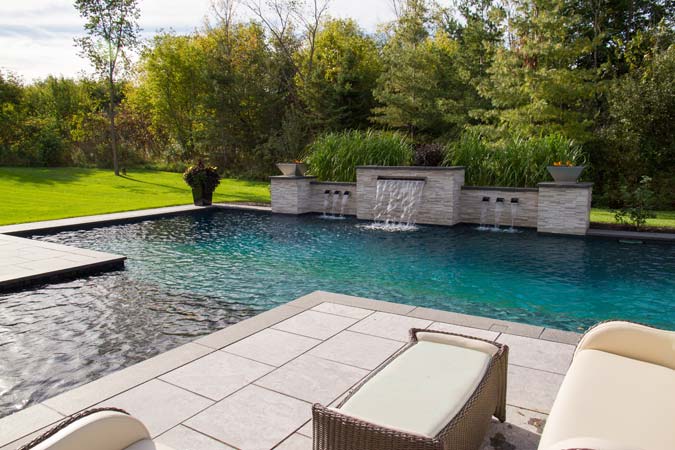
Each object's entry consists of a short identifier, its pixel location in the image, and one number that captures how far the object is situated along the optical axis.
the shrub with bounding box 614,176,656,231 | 8.62
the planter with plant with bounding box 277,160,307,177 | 11.98
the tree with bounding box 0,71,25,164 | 21.36
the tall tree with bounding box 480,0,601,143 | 12.44
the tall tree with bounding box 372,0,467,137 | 17.39
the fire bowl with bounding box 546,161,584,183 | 8.73
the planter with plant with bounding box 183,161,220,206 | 12.77
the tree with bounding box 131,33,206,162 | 22.88
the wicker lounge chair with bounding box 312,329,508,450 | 1.79
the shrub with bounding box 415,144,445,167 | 10.57
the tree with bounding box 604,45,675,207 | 12.14
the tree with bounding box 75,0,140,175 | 18.56
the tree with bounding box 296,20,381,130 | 20.05
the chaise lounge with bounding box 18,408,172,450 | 1.49
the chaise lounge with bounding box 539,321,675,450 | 1.73
